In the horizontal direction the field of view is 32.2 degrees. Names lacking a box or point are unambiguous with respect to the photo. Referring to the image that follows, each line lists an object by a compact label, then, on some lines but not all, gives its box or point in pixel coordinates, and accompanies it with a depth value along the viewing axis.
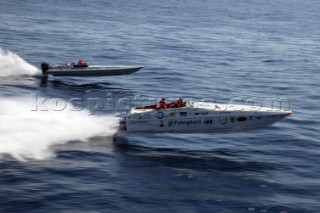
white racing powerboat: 35.72
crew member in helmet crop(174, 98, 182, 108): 36.16
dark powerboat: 56.59
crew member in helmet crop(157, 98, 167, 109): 36.16
